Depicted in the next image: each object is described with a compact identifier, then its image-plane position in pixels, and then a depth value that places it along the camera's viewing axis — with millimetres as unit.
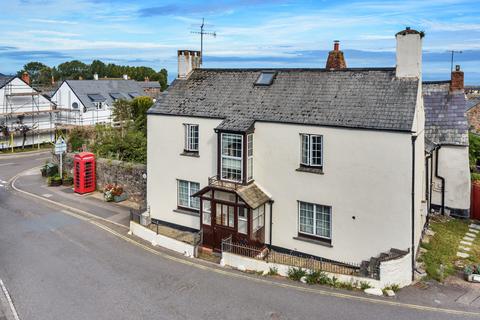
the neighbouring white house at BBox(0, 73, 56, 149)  47594
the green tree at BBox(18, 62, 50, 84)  155375
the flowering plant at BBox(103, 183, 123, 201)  27641
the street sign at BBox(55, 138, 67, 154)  31250
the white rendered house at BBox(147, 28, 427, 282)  16766
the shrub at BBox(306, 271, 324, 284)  16422
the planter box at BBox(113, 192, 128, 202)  27500
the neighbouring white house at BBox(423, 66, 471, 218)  24609
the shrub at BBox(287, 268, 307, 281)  16734
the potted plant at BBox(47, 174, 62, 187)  31453
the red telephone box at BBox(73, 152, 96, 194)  29125
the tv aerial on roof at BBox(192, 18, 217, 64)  25164
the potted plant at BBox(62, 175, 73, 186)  31531
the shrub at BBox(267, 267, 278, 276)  17344
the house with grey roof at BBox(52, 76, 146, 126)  55312
